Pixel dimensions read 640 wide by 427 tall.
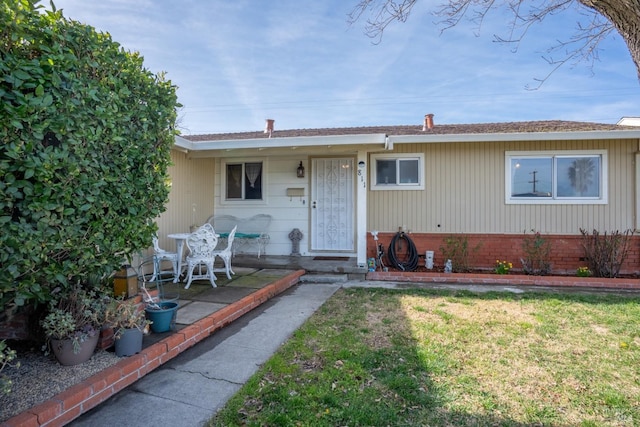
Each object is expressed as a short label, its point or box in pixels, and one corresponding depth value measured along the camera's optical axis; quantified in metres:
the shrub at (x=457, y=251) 7.19
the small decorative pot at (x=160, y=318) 3.34
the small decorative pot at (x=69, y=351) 2.53
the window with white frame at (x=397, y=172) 7.70
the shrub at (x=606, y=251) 6.59
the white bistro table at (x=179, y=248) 5.33
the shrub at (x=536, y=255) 6.89
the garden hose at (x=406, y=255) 7.37
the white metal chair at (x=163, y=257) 5.17
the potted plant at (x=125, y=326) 2.81
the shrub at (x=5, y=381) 1.88
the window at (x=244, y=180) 8.32
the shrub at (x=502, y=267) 6.83
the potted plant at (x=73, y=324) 2.50
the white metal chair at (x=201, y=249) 5.01
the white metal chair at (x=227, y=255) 5.46
